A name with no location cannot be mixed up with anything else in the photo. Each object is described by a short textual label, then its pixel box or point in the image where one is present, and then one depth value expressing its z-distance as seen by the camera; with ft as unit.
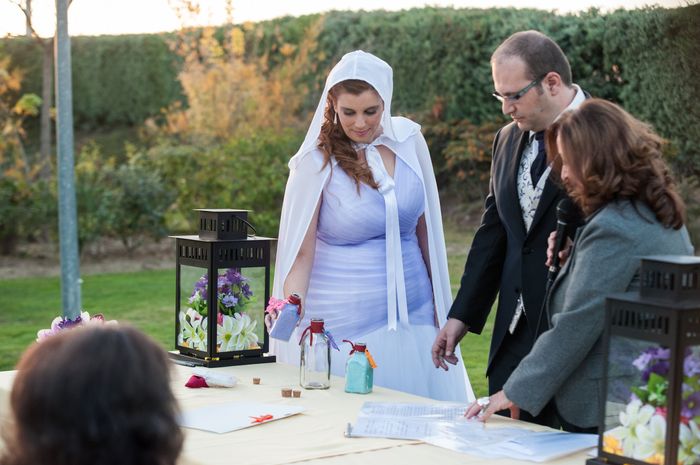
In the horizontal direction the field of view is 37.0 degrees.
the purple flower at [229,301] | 12.24
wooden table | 8.30
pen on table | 12.28
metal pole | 23.70
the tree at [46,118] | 42.50
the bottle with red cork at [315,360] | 10.98
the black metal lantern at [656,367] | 7.14
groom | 10.94
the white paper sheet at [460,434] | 8.41
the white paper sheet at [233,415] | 9.33
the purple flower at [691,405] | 7.20
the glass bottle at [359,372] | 10.73
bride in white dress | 12.94
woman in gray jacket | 8.29
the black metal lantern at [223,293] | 12.25
